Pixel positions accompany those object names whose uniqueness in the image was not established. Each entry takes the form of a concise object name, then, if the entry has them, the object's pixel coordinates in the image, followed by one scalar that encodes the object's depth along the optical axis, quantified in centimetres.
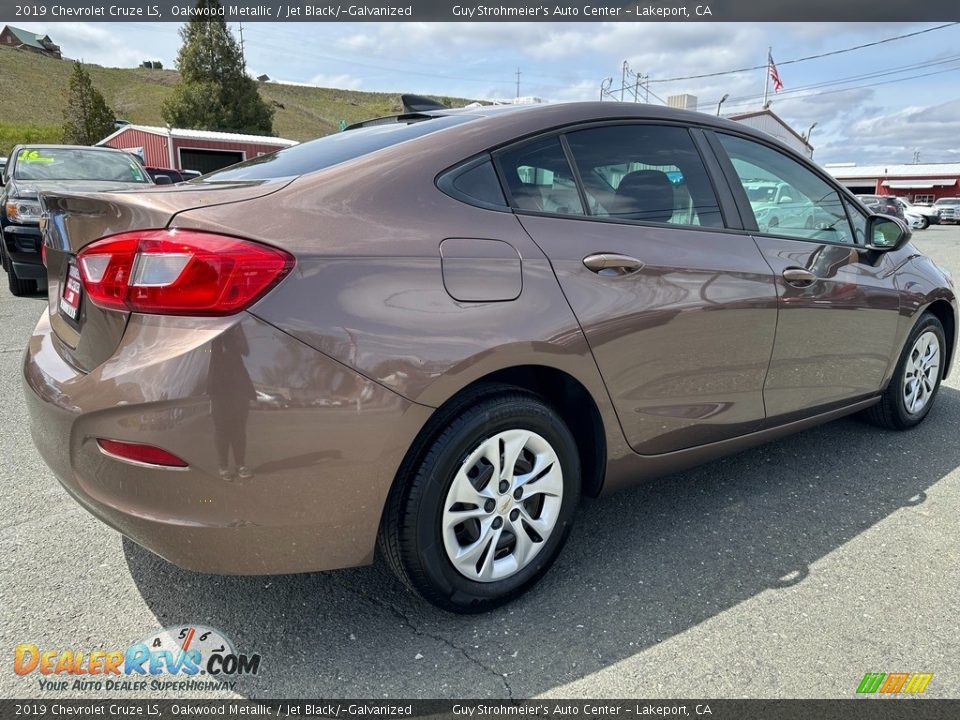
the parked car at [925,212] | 3356
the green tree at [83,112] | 4319
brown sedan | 169
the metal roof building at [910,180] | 5550
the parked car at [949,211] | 3703
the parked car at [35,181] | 727
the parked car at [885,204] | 2653
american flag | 4041
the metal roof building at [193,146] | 3225
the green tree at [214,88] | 4725
